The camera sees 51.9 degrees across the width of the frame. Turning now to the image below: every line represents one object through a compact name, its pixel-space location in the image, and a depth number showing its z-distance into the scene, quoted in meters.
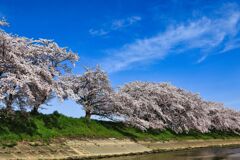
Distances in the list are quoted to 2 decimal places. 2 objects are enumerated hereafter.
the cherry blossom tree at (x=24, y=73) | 21.32
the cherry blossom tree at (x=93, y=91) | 31.71
